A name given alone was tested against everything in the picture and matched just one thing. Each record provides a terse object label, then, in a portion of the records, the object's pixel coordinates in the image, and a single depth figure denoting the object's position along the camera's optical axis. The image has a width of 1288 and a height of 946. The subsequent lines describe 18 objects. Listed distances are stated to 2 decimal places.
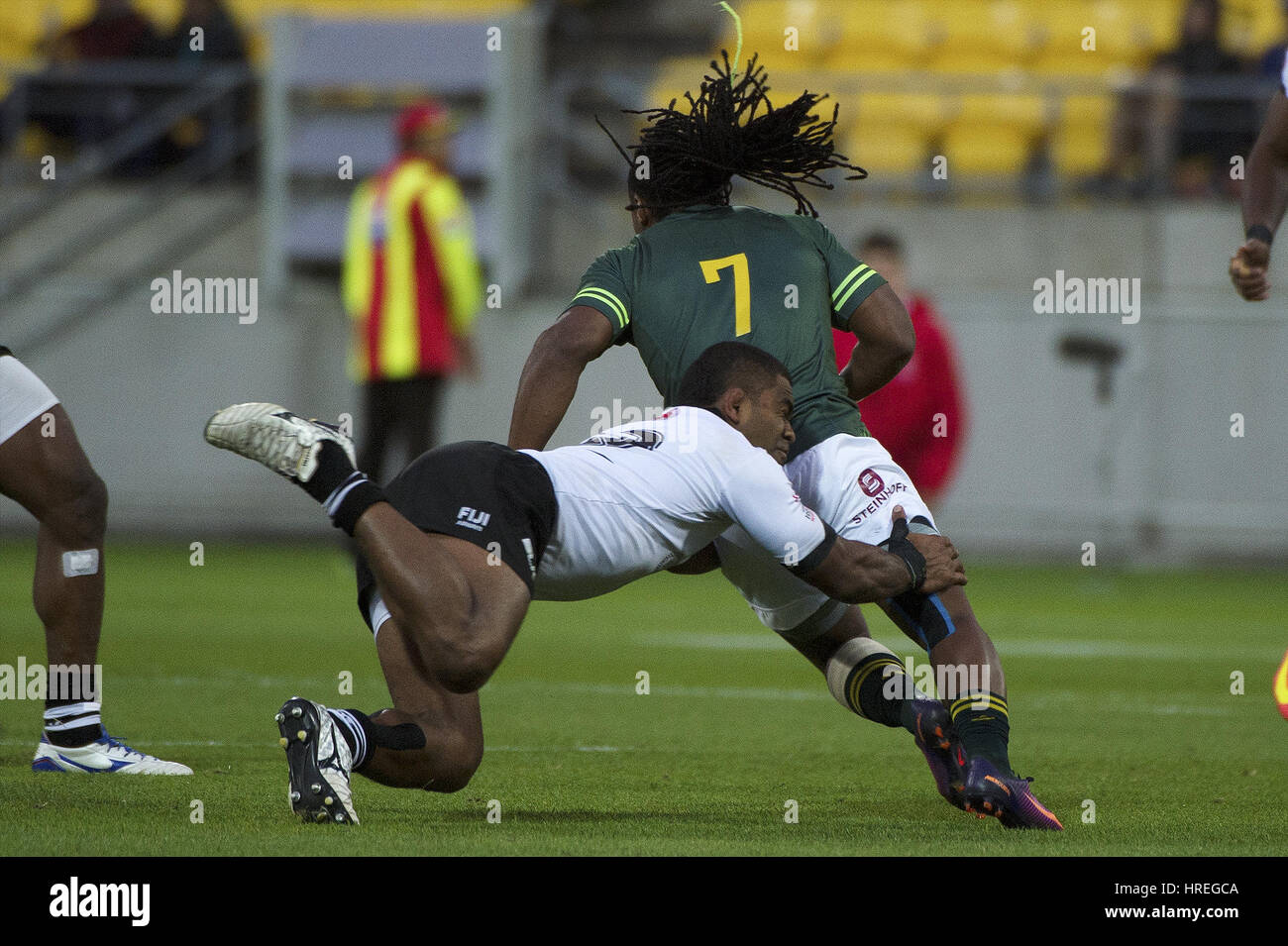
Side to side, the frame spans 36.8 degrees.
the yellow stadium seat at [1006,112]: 14.99
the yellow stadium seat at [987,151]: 15.31
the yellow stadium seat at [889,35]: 16.61
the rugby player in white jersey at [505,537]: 4.67
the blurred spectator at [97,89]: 15.85
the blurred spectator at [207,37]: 15.91
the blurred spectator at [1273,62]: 14.66
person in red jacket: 11.09
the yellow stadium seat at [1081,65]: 16.38
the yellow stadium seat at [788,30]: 16.45
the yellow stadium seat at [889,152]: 14.99
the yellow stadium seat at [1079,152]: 14.88
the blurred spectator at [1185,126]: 14.55
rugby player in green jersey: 5.30
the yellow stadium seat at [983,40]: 16.48
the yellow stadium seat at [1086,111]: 14.77
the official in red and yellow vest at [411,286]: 12.45
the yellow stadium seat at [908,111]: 14.97
